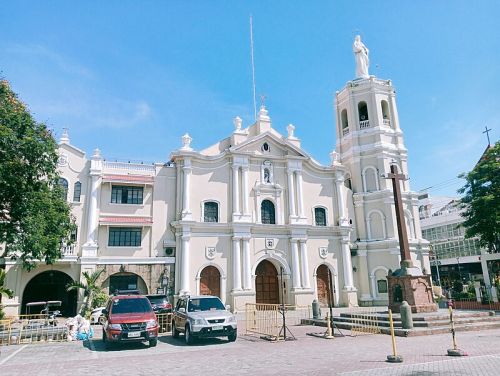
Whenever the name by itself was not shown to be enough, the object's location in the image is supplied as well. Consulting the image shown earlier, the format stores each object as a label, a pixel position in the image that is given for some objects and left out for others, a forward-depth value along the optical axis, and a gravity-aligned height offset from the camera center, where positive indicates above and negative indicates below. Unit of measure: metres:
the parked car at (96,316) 20.42 -1.16
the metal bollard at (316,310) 19.83 -1.15
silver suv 13.09 -0.99
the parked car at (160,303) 17.80 -0.53
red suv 12.38 -0.93
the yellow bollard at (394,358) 9.39 -1.73
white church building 24.42 +4.84
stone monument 17.45 -0.08
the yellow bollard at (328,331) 14.40 -1.64
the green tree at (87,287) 22.09 +0.36
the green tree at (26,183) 15.93 +4.68
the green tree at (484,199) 24.00 +5.05
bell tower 29.91 +8.82
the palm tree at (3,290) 19.89 +0.30
